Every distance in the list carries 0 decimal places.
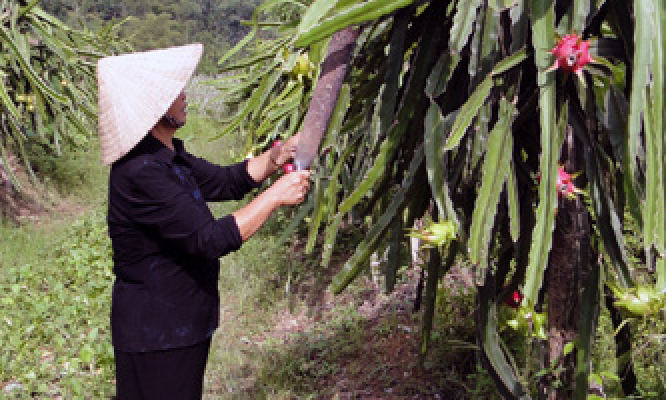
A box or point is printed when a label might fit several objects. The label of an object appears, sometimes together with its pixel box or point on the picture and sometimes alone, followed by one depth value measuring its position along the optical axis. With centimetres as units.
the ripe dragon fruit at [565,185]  107
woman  155
